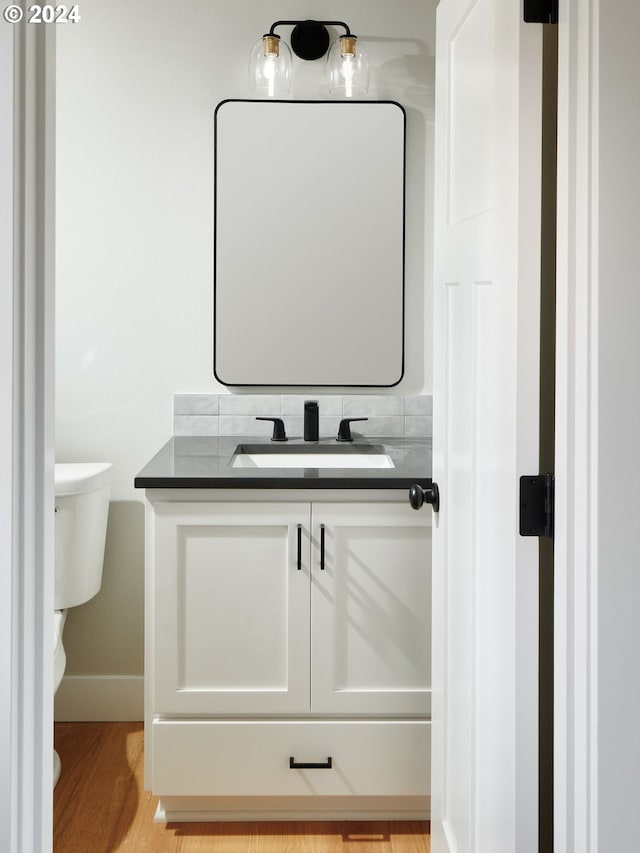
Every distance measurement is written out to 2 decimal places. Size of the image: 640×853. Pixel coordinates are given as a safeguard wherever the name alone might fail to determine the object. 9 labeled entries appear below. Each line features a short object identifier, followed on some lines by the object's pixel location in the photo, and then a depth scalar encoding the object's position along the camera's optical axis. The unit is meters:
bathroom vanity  2.03
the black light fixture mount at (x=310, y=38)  2.55
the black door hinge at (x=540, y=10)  1.12
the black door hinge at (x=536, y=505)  1.13
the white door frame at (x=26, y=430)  0.81
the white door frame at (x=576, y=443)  1.01
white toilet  2.36
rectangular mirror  2.58
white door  1.15
